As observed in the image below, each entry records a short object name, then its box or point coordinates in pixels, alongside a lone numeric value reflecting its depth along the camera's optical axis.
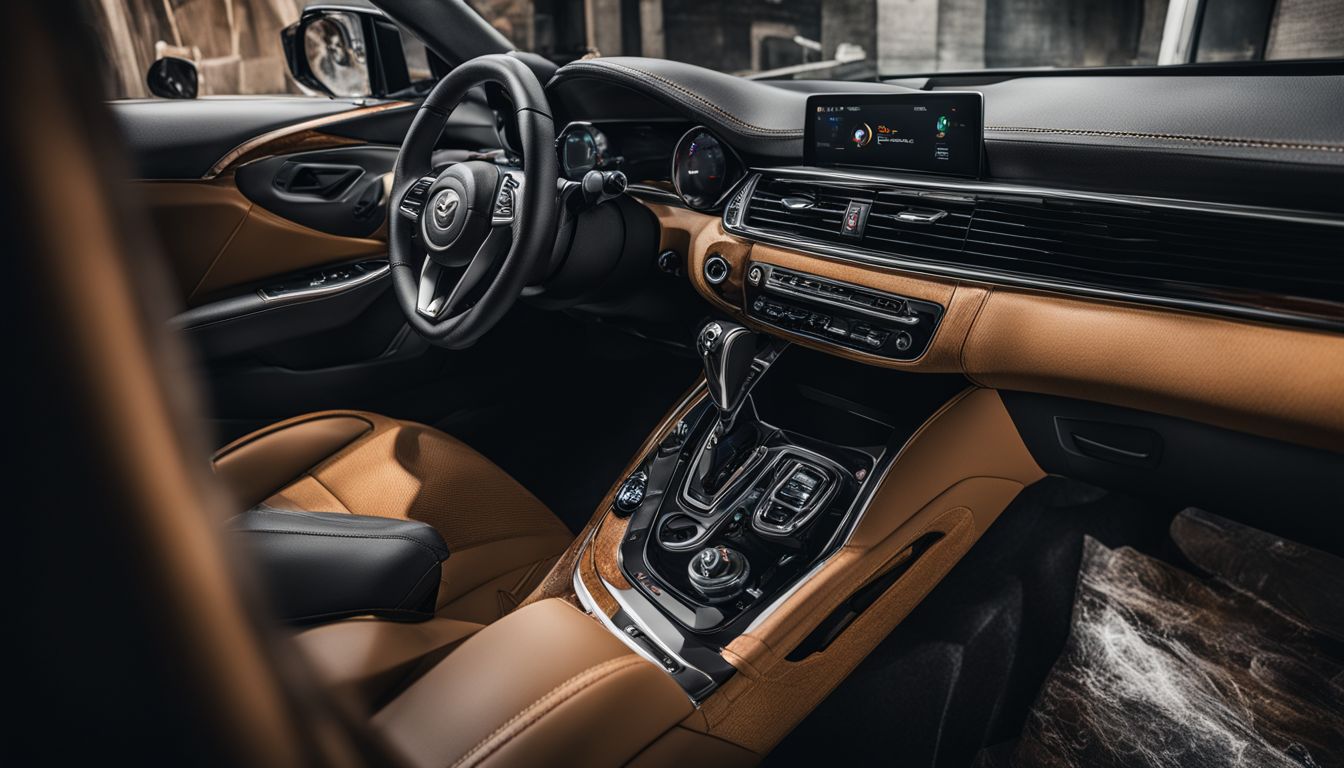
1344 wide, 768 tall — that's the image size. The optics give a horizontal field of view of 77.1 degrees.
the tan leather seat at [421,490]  1.53
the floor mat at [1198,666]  1.53
